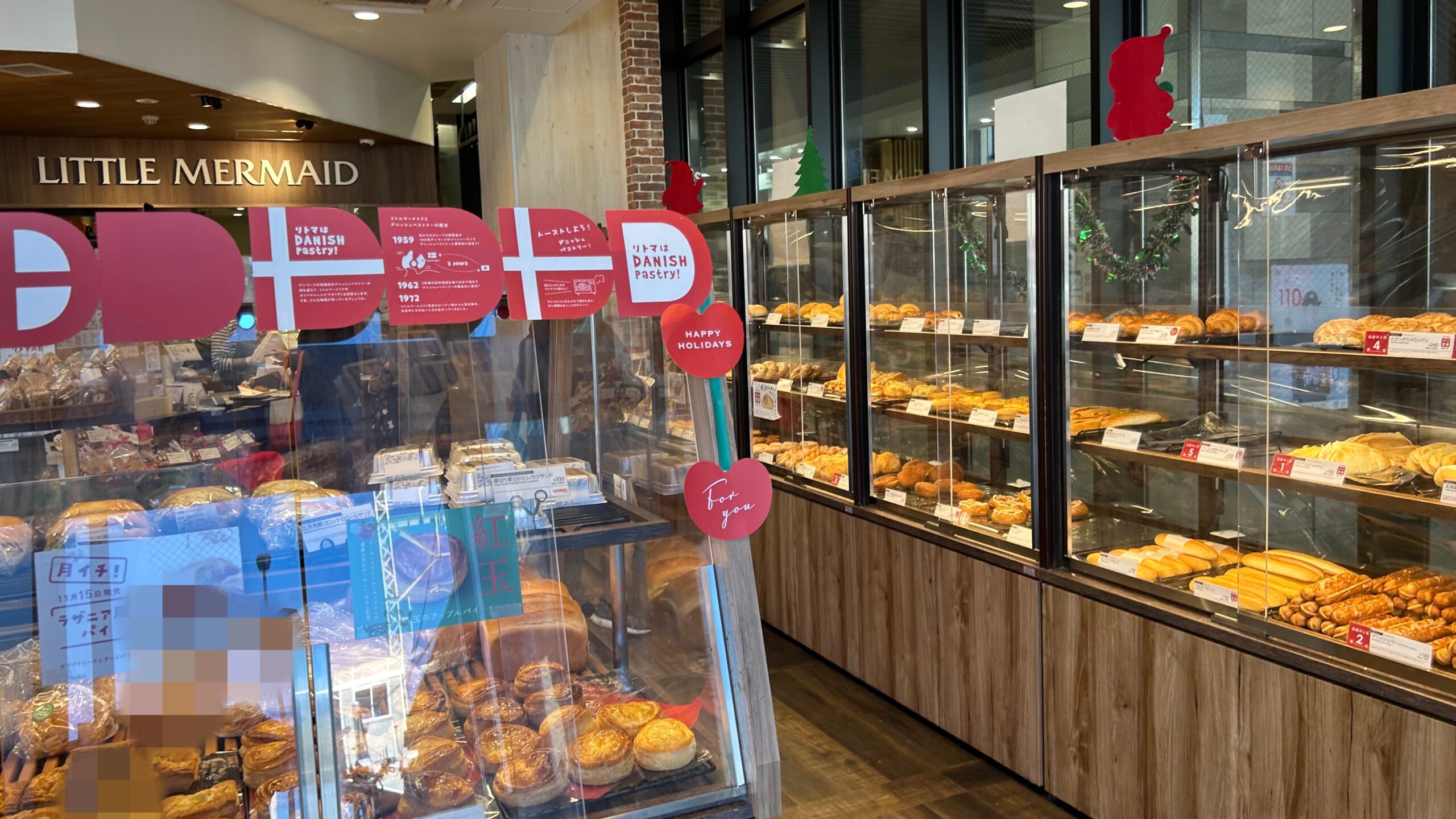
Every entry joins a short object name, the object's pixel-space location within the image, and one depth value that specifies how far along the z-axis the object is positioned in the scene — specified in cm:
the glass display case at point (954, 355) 354
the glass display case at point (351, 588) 162
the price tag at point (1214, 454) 277
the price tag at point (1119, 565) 302
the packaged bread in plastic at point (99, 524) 163
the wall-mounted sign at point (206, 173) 757
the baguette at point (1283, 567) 263
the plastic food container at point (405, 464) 184
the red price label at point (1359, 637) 237
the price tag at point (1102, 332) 309
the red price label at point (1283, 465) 262
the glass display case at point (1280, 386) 240
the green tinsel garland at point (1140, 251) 302
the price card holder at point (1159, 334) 295
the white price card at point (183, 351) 177
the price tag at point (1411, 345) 226
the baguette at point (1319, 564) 262
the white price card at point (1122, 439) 310
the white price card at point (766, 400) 513
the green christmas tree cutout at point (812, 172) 500
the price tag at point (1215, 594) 271
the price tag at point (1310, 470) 250
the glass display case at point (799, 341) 463
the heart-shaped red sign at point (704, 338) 195
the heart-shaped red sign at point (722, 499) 197
